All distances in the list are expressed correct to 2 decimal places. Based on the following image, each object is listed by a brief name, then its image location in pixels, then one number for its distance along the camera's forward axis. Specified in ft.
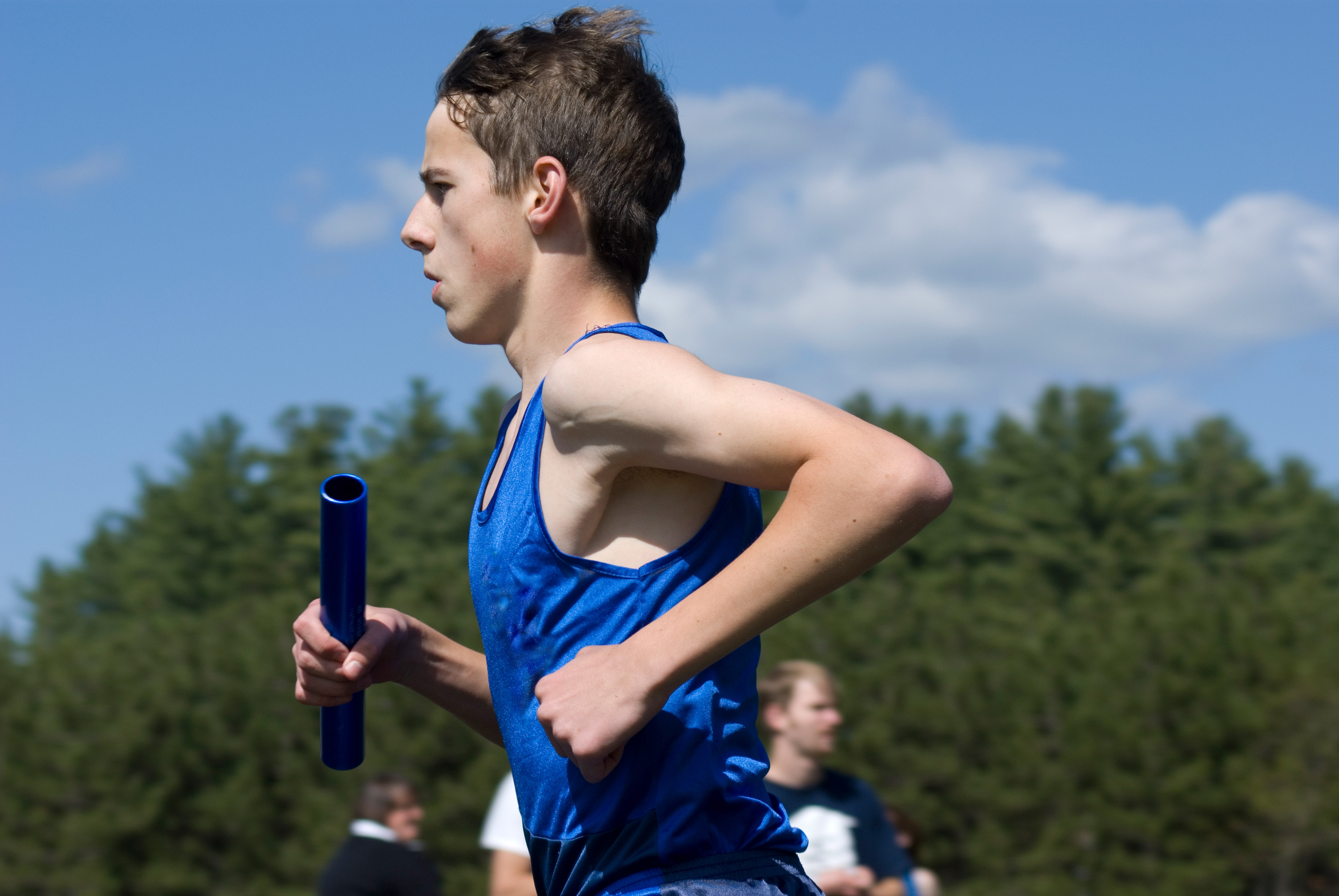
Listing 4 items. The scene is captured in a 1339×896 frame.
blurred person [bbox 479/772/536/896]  27.58
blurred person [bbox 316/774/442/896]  32.42
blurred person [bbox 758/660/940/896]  28.89
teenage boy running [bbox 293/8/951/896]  8.41
